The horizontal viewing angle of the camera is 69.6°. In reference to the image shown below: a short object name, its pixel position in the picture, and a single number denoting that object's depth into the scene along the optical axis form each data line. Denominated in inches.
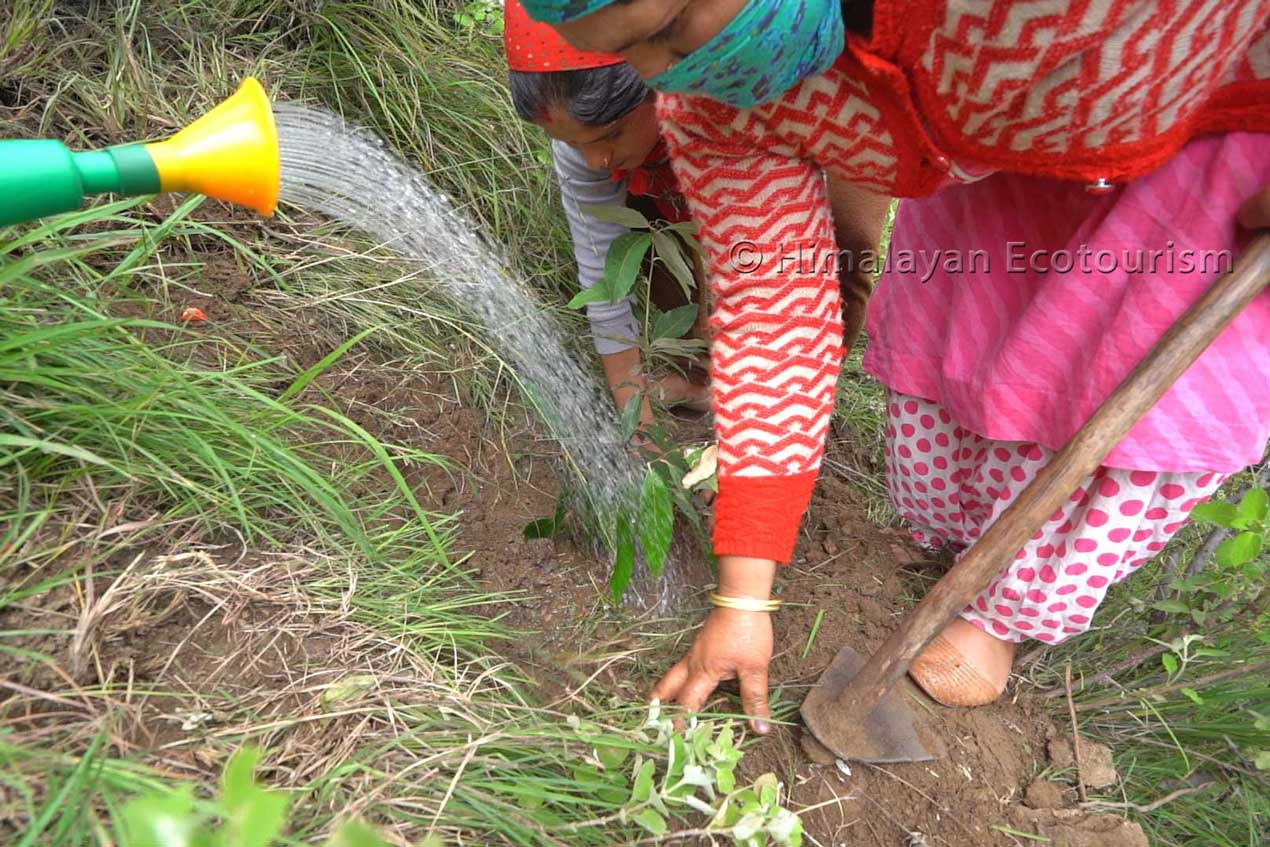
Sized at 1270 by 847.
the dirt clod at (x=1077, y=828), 54.2
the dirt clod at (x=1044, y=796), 57.3
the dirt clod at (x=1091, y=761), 59.2
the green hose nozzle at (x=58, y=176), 34.3
